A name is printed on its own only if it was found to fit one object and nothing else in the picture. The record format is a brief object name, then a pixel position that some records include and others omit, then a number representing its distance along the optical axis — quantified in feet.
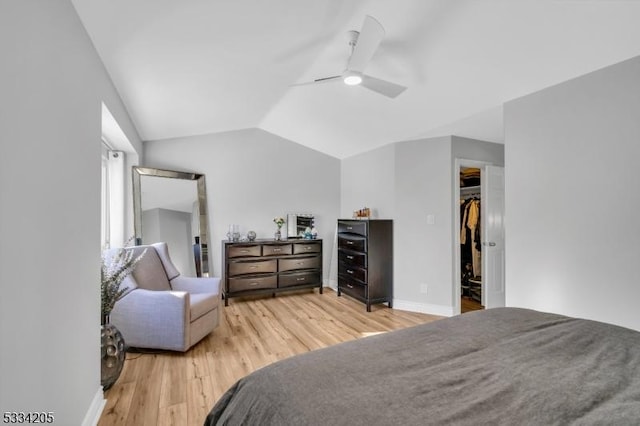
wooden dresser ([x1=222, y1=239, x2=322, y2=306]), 13.42
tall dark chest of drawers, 12.71
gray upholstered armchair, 8.19
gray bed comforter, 2.45
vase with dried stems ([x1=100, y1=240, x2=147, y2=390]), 6.48
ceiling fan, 5.98
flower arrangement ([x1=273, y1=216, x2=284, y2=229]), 15.40
